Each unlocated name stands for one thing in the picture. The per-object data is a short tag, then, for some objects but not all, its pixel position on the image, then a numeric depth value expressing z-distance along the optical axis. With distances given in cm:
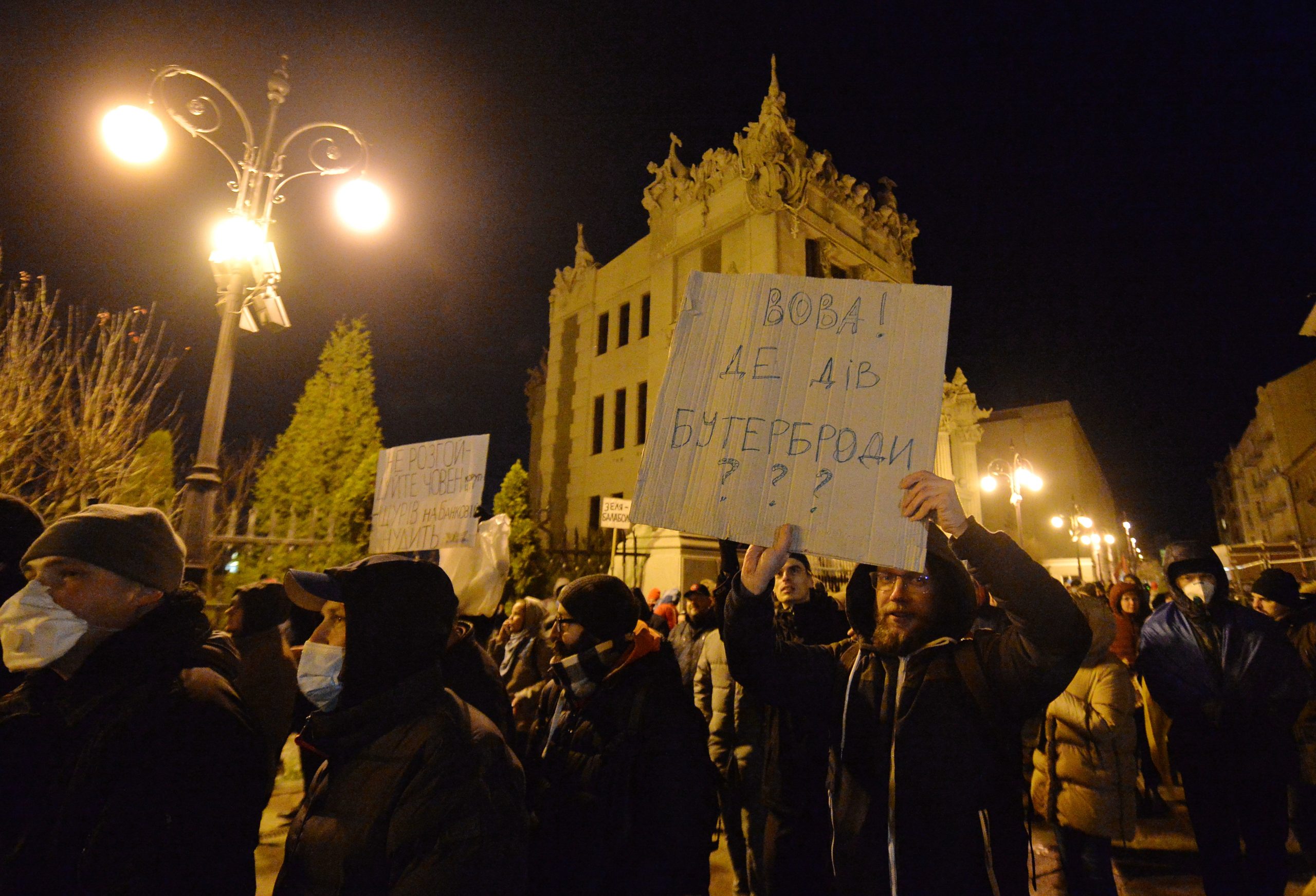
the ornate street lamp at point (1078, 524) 2802
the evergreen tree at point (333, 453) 1481
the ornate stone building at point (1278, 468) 4331
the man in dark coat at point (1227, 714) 393
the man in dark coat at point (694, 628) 621
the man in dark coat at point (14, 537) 278
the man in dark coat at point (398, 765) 179
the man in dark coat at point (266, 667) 380
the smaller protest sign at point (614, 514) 1091
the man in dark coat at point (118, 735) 187
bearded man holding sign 208
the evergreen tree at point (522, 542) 1933
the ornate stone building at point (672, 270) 2047
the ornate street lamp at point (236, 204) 600
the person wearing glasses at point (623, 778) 264
